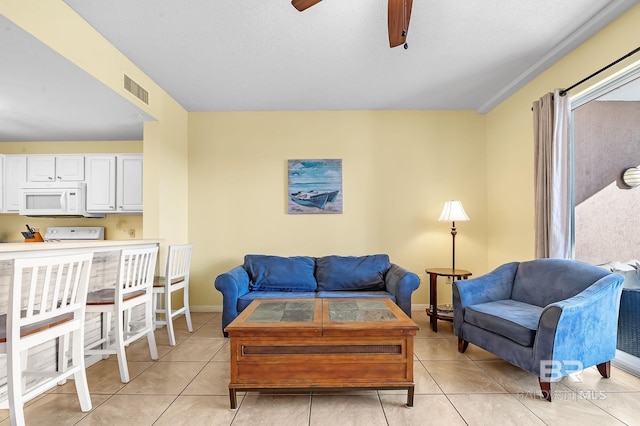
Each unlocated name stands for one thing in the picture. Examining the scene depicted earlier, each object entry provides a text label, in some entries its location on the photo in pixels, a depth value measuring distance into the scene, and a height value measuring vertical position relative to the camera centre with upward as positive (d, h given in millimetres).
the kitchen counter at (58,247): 2080 -243
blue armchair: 2211 -766
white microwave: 4805 +207
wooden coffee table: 2121 -888
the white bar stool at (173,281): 3346 -697
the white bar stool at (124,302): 2535 -681
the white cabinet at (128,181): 4758 +469
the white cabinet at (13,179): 4910 +511
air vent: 3274 +1253
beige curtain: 3035 +294
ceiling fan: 1900 +1152
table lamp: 3996 +10
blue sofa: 3732 -723
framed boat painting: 4570 +362
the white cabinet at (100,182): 4812 +460
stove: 5047 -272
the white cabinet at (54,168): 4895 +670
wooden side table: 3736 -888
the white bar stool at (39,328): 1710 -640
